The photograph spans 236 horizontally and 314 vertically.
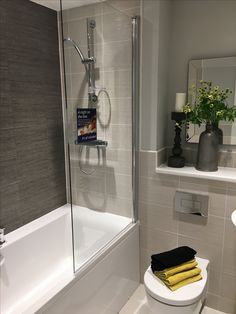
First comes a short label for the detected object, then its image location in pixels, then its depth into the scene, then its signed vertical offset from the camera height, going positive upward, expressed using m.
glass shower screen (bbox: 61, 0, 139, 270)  1.72 -0.08
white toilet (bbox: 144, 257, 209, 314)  1.51 -1.06
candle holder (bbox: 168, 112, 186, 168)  1.94 -0.31
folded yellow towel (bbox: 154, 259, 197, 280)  1.60 -0.97
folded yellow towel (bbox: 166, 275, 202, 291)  1.57 -1.03
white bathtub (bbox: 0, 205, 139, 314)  1.51 -1.03
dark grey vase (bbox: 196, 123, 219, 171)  1.84 -0.26
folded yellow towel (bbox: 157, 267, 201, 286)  1.57 -0.99
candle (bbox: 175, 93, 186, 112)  1.91 +0.07
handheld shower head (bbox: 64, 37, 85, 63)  1.61 +0.40
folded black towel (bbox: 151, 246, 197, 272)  1.64 -0.92
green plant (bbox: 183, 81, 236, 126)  1.77 +0.01
